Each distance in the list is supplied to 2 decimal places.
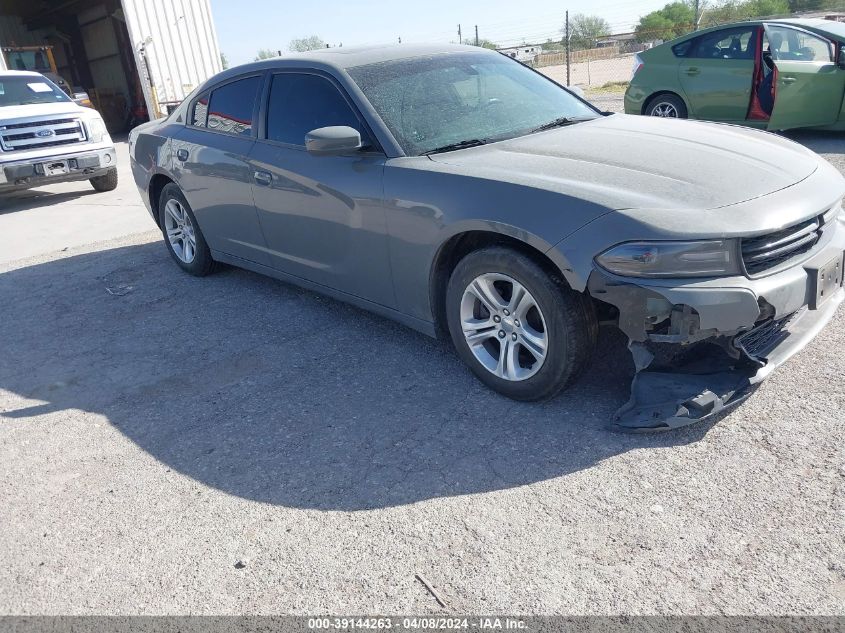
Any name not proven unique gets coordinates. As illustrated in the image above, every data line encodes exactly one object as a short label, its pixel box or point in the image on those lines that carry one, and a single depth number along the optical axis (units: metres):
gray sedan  2.82
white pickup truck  9.60
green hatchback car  8.27
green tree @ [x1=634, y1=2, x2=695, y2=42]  21.20
